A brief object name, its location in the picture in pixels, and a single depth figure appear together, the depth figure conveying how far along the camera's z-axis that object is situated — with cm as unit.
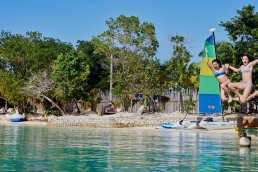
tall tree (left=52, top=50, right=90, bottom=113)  3133
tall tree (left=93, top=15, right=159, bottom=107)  3228
